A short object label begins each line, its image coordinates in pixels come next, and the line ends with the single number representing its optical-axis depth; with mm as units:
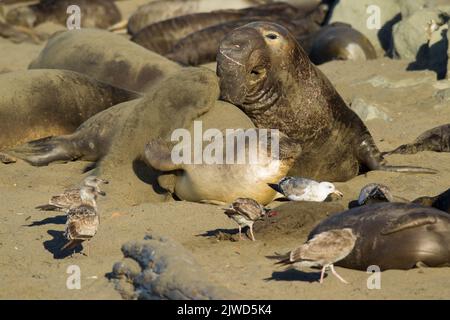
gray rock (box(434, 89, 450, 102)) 22512
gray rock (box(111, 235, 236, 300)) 10828
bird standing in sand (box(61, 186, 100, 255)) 13102
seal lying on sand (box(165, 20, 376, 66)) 28444
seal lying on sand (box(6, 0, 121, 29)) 38312
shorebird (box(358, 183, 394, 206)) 15094
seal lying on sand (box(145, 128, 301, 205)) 15711
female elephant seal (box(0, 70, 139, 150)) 20672
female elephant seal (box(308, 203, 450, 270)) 12773
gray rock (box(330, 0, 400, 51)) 29562
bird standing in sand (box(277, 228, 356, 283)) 11727
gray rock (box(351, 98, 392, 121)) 21984
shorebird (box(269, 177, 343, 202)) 15461
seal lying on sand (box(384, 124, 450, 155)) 19281
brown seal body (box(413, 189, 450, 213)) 14814
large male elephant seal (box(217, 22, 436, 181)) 16906
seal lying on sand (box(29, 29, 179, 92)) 23672
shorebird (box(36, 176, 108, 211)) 14437
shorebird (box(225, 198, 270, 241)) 13836
